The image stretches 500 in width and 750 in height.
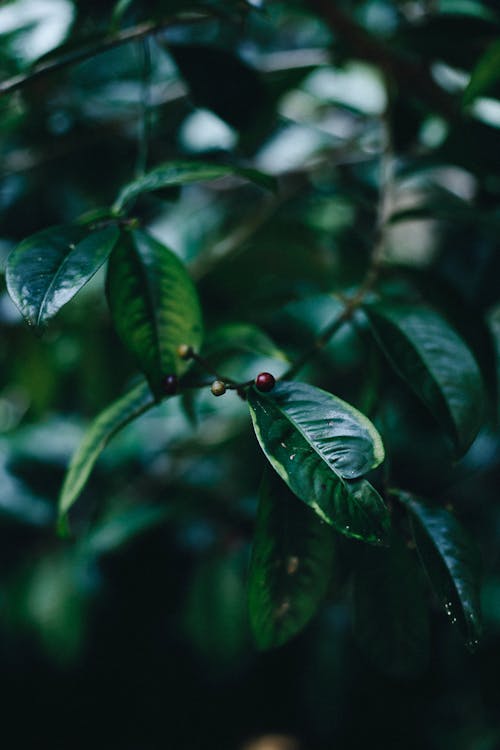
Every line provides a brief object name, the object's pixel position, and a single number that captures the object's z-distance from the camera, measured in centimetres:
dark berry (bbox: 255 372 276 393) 49
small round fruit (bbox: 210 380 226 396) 49
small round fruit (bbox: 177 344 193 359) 55
